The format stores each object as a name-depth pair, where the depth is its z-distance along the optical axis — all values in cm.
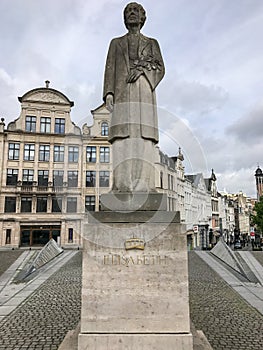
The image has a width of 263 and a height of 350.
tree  4409
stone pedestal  448
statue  543
